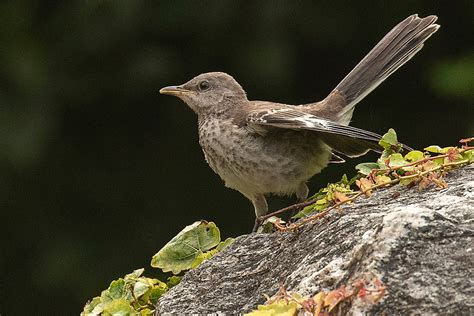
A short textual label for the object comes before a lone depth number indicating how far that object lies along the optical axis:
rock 4.51
